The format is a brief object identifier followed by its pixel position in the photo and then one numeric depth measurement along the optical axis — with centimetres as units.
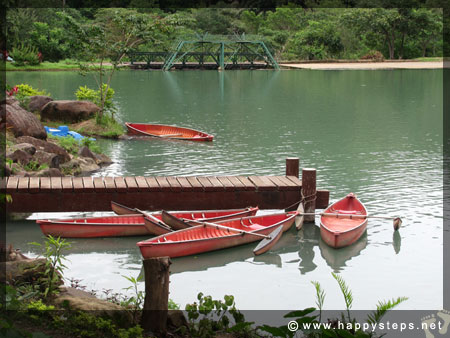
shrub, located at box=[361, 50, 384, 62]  6988
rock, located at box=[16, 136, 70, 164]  1672
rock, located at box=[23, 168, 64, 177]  1399
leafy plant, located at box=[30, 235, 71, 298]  729
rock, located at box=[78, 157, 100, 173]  1714
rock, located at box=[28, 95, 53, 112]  2469
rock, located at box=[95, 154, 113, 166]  1812
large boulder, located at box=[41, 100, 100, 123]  2397
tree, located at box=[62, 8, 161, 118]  2336
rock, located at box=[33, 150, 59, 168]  1556
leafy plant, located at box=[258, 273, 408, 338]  620
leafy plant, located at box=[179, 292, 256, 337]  661
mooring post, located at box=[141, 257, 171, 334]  658
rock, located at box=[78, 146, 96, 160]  1777
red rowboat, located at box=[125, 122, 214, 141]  2220
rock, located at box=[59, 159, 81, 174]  1642
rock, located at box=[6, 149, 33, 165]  1488
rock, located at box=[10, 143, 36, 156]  1541
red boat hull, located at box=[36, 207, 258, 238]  1134
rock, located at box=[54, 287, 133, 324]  668
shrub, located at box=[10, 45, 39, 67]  5753
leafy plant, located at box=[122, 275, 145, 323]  676
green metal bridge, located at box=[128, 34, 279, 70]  6191
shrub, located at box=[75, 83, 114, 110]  2447
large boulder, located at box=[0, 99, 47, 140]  1752
